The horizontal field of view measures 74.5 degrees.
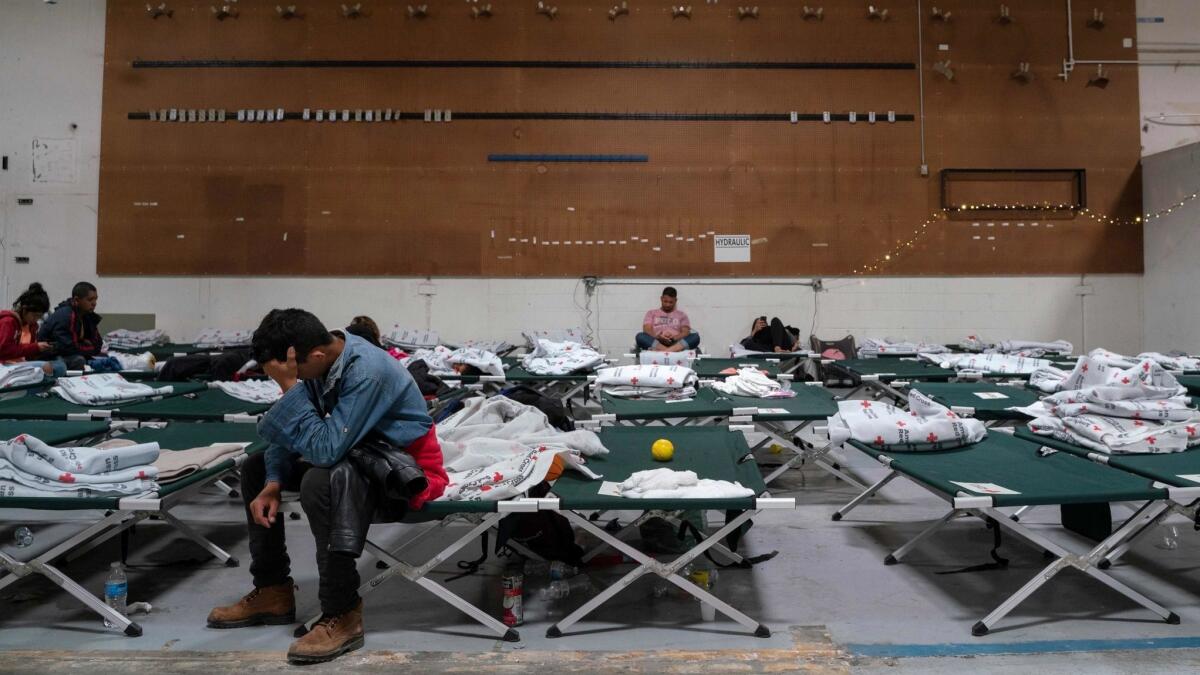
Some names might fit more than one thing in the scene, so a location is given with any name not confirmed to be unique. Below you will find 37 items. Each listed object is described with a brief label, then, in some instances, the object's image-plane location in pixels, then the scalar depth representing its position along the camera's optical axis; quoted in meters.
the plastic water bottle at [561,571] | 2.79
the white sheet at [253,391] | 4.38
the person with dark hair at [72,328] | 5.33
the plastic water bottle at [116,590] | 2.44
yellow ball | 2.92
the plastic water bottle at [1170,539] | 3.10
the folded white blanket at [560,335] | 7.93
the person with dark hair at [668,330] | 7.30
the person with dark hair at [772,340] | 7.38
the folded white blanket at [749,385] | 4.44
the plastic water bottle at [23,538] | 3.22
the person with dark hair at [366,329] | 3.90
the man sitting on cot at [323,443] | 2.26
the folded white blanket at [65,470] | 2.36
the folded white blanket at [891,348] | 7.21
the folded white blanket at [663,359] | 5.96
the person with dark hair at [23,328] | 4.98
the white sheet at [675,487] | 2.39
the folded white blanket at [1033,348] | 6.87
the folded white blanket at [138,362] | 5.49
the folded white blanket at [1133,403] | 3.07
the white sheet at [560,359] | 5.47
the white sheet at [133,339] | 7.74
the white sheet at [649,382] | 4.40
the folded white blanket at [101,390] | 3.99
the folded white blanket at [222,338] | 7.82
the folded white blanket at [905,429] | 3.08
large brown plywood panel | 8.45
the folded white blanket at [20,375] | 4.44
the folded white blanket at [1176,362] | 5.34
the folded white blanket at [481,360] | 5.45
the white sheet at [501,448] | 2.42
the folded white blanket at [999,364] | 5.29
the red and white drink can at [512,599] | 2.44
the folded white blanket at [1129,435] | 2.94
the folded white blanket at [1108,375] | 3.23
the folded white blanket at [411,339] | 7.40
